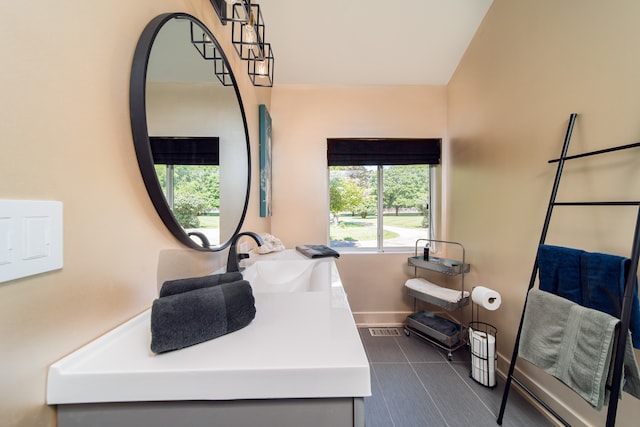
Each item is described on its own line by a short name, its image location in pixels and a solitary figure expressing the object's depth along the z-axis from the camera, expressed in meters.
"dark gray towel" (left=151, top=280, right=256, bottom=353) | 0.50
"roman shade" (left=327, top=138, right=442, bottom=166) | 2.40
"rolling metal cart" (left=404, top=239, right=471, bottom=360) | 1.93
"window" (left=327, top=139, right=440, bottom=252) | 2.52
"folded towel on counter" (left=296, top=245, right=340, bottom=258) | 1.52
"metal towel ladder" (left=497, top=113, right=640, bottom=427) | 0.86
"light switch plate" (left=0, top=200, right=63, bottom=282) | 0.37
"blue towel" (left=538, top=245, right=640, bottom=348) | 0.91
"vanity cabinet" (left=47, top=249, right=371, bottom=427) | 0.44
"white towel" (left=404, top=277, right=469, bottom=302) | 1.94
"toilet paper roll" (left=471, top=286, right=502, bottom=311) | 1.60
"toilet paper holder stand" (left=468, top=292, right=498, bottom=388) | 1.59
